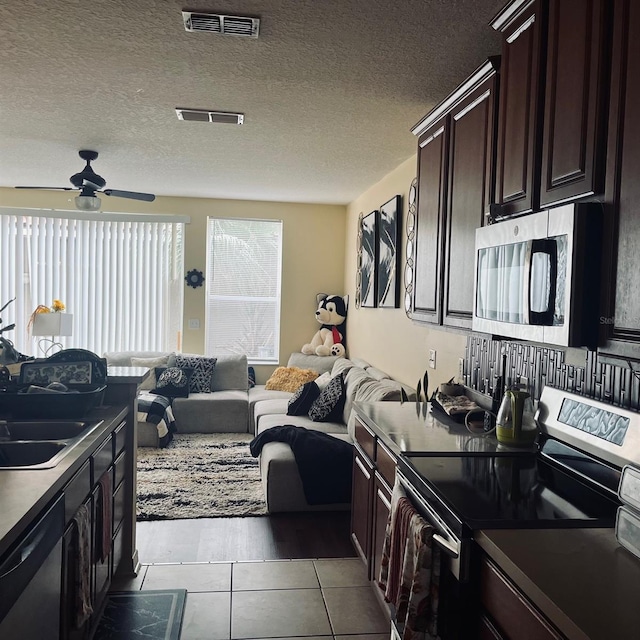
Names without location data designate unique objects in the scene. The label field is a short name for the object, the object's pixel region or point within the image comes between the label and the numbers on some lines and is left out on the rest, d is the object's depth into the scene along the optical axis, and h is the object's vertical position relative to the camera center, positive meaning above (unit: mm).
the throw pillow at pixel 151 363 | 6047 -797
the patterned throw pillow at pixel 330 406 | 4703 -918
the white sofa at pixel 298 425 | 3732 -1047
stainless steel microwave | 1464 +61
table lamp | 5852 -393
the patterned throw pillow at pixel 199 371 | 6164 -871
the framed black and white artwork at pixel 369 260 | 5332 +310
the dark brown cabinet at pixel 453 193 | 2195 +433
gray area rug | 3848 -1443
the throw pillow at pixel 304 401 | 4926 -927
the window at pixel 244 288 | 6816 +23
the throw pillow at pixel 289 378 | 6156 -926
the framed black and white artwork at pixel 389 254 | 4645 +330
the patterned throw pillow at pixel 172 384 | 5898 -970
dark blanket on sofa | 3666 -1110
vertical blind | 6477 +99
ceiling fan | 4258 +735
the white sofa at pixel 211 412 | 5844 -1232
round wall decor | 6703 +121
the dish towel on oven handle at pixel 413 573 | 1623 -821
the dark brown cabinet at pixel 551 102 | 1467 +558
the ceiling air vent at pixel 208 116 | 3423 +1031
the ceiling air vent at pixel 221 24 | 2211 +1028
